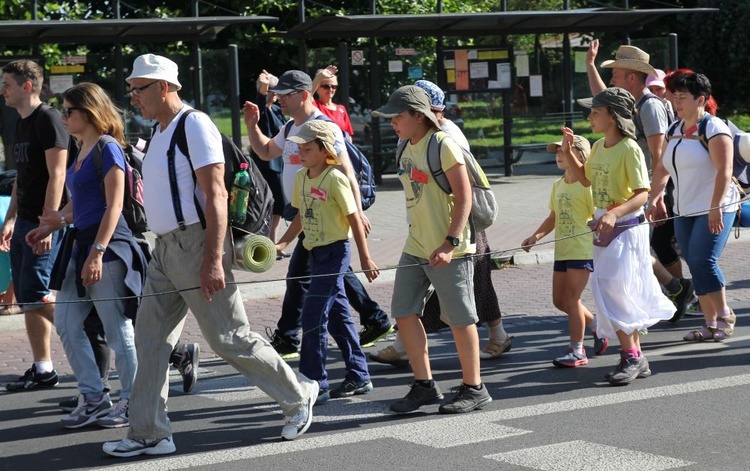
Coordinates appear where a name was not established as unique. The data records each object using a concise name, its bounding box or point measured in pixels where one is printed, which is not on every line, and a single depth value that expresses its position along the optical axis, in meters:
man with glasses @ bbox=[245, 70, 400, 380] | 7.60
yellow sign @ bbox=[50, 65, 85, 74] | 17.59
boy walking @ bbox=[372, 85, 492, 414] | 6.30
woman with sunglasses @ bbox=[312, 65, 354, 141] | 9.67
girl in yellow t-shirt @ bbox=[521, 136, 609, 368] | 7.59
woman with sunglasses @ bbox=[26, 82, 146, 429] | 6.38
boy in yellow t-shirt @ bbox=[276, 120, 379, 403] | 6.71
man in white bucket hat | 5.59
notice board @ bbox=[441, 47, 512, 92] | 20.41
